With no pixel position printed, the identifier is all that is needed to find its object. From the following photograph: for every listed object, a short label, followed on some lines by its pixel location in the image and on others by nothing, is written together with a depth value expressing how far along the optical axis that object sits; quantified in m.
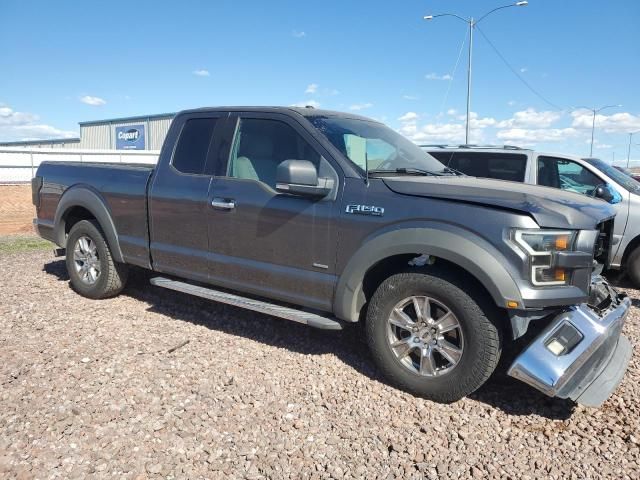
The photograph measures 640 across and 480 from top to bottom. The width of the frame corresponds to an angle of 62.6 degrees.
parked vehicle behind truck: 6.57
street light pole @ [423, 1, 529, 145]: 19.48
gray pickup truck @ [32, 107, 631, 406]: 3.11
